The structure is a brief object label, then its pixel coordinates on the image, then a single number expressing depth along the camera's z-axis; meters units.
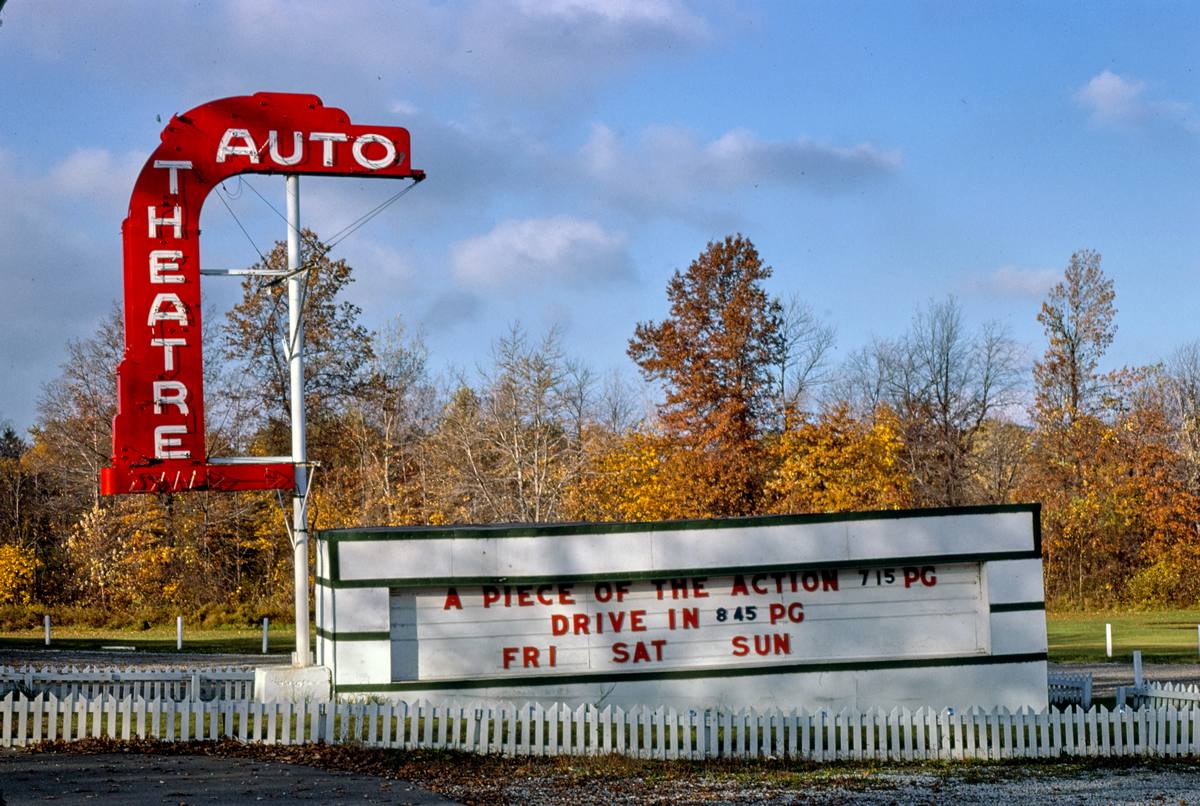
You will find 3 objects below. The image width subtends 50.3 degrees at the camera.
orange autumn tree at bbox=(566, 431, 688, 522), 46.75
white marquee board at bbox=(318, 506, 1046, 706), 15.97
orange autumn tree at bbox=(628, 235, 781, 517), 48.78
